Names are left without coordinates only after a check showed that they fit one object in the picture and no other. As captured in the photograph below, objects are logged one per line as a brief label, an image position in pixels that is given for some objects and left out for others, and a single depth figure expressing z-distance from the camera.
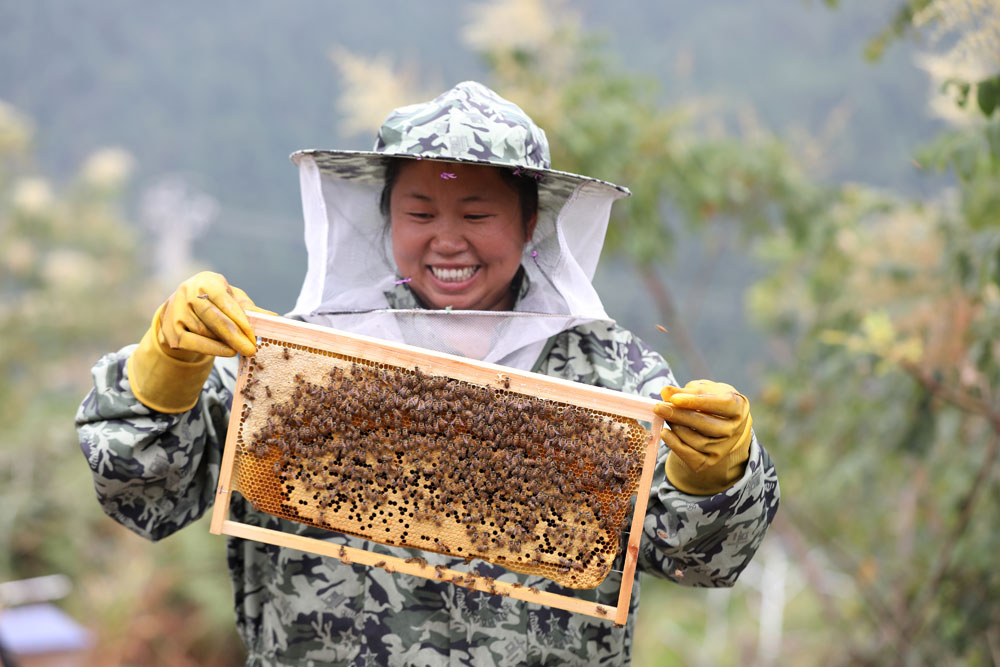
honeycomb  4.19
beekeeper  4.10
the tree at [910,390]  7.38
